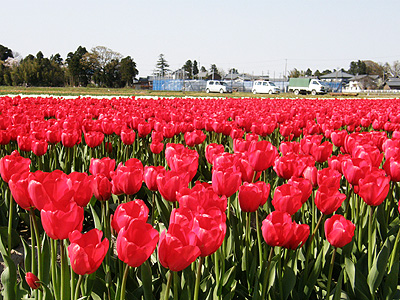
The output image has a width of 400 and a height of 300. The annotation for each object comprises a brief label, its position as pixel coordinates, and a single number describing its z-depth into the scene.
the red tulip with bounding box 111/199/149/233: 1.26
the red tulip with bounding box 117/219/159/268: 1.10
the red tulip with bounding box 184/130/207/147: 3.54
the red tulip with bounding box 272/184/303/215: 1.58
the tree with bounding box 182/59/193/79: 128.25
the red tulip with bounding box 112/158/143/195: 1.80
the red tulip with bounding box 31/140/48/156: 2.72
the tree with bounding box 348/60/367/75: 146.12
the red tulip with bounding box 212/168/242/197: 1.71
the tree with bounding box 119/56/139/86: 71.81
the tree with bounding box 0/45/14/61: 106.50
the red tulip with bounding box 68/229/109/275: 1.12
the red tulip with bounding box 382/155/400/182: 2.13
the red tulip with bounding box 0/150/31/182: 1.80
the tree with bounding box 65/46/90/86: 70.44
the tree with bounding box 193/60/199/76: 137.94
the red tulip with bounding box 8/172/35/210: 1.48
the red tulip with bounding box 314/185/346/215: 1.65
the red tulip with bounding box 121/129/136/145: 3.43
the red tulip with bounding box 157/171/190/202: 1.67
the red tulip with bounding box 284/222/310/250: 1.45
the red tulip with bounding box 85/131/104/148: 3.25
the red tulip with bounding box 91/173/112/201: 1.78
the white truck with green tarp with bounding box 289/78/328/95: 44.66
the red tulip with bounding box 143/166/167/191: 1.92
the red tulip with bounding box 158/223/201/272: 1.10
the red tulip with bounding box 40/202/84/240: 1.22
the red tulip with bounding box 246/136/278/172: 2.12
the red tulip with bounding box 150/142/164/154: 3.12
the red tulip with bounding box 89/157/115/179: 2.03
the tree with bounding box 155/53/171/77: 124.00
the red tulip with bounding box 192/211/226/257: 1.16
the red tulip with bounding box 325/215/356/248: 1.46
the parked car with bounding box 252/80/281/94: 44.44
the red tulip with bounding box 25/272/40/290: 1.32
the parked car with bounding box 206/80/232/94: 43.12
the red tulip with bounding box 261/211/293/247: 1.41
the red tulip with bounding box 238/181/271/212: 1.63
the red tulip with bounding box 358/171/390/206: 1.77
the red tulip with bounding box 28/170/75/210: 1.40
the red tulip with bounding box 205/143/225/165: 2.51
